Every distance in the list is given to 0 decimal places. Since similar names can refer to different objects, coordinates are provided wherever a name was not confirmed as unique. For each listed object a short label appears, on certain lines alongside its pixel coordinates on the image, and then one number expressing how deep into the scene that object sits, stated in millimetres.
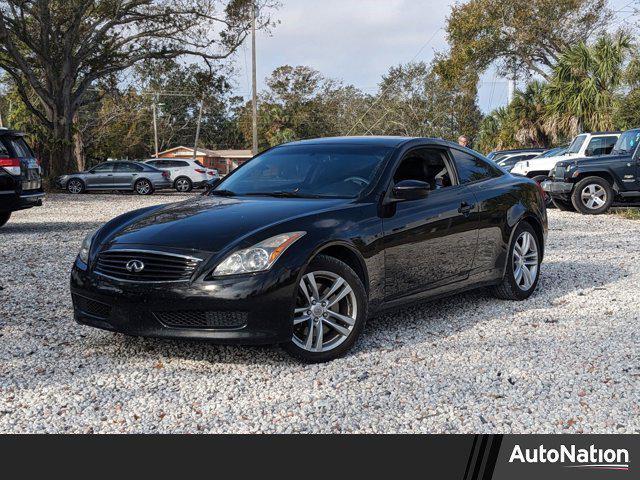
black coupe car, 4910
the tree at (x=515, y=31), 40906
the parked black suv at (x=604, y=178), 17578
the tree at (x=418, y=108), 69375
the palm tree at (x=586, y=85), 34219
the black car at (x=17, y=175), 13250
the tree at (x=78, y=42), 30484
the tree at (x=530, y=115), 41719
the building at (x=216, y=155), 88312
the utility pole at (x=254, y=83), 38531
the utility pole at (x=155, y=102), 68569
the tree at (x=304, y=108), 77838
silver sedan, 31891
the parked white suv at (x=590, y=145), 20781
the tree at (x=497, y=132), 43000
